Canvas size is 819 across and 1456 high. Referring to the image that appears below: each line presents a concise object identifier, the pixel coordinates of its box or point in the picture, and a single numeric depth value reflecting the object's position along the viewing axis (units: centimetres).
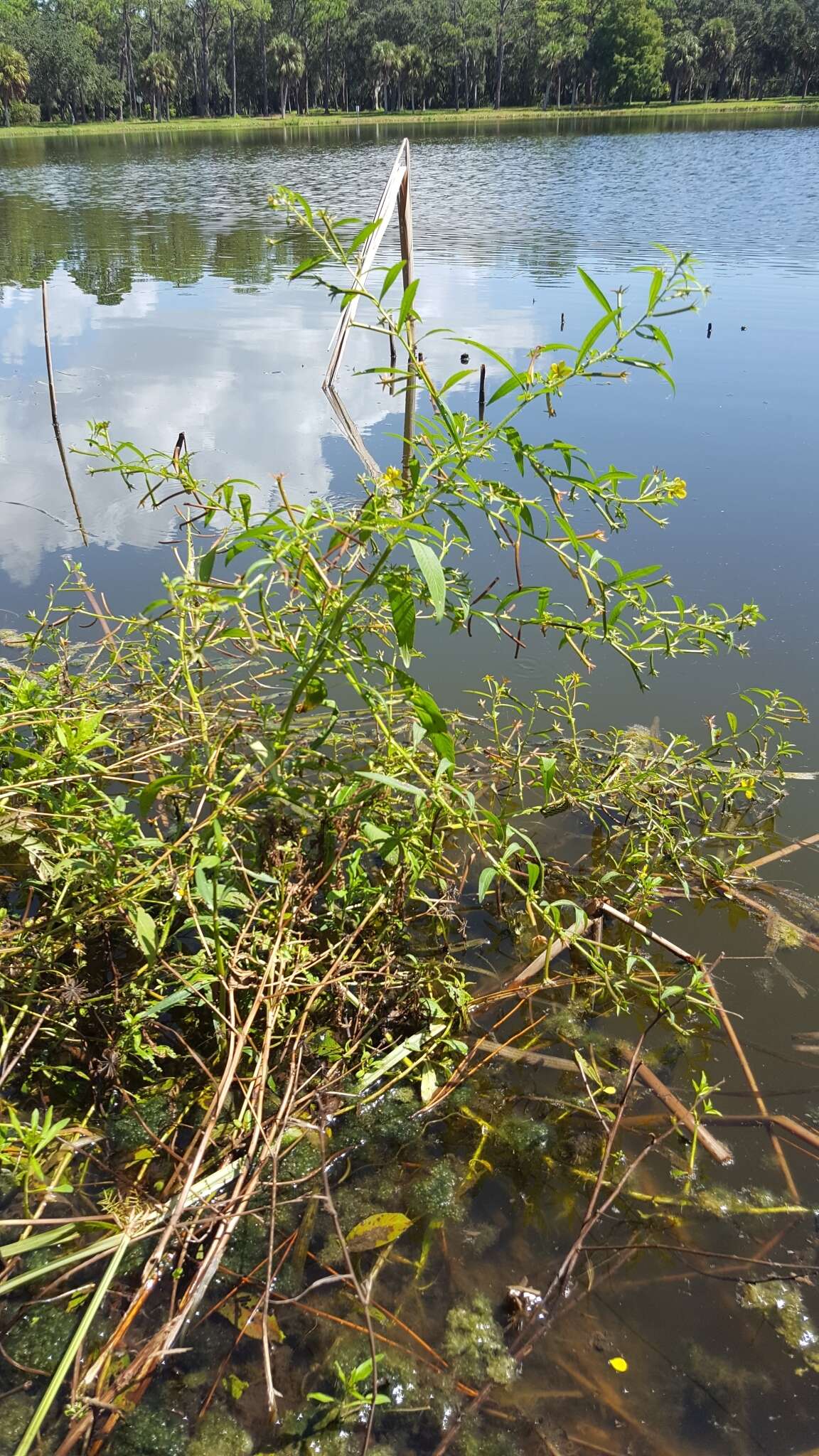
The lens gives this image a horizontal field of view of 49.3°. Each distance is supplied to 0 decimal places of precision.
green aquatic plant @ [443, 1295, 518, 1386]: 168
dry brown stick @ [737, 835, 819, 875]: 294
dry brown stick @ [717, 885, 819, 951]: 276
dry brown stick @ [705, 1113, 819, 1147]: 210
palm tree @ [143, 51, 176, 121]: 7262
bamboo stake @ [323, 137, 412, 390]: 538
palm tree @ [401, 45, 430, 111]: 7362
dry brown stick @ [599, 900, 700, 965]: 242
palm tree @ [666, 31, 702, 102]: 6700
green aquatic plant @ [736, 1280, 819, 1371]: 173
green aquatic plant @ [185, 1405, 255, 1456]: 157
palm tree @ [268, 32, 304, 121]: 7494
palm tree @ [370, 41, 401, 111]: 7219
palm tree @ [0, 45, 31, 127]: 6181
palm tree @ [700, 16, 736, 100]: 6644
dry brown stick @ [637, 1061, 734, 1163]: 204
